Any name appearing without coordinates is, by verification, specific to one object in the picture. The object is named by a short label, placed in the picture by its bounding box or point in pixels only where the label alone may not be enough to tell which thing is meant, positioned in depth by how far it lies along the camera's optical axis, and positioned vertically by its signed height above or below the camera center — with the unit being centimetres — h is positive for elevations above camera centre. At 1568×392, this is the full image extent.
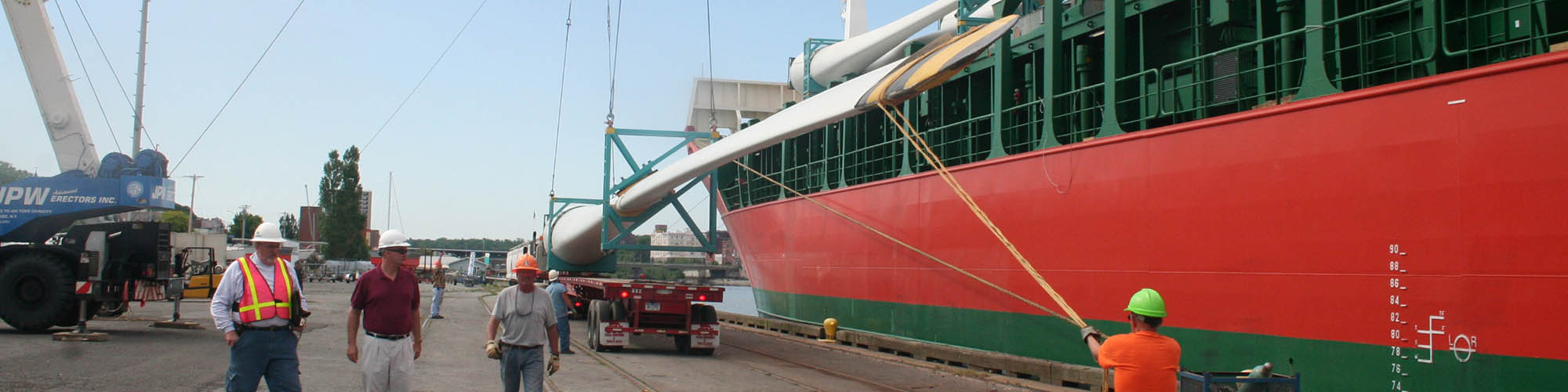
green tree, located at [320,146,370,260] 7619 +428
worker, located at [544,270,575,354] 1507 -60
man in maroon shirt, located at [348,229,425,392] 669 -38
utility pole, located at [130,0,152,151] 2362 +404
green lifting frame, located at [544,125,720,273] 2495 +156
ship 794 +84
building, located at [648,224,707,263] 5478 +135
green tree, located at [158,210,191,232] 8456 +357
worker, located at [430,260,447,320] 2397 -54
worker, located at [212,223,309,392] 643 -34
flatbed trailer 1612 -75
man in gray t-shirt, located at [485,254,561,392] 762 -48
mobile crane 1523 +23
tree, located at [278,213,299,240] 10312 +373
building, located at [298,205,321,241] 10000 +406
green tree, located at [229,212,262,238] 10775 +395
